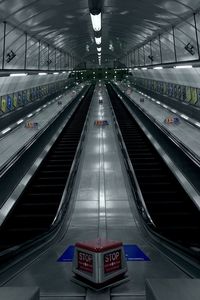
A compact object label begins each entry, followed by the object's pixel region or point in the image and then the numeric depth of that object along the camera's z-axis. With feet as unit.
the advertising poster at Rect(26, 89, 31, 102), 78.30
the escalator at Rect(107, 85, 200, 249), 20.86
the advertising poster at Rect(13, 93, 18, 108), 64.59
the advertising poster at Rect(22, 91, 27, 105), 72.31
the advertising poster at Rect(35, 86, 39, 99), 88.22
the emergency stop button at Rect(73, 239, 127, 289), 10.82
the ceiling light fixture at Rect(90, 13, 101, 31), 30.81
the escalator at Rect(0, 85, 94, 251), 20.98
